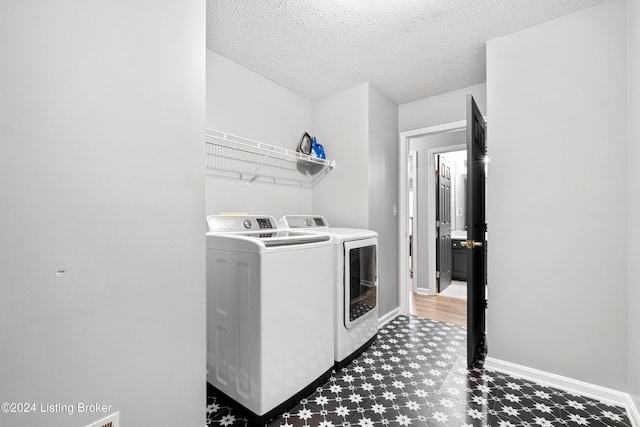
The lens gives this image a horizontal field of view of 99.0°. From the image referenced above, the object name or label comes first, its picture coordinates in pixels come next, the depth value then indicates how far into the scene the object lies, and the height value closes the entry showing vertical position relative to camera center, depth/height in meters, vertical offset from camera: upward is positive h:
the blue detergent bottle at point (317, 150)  2.85 +0.65
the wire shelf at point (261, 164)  2.24 +0.47
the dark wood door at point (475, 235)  2.00 -0.18
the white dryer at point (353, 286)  2.02 -0.60
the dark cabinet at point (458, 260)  4.64 -0.83
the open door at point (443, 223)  4.16 -0.18
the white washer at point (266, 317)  1.47 -0.62
